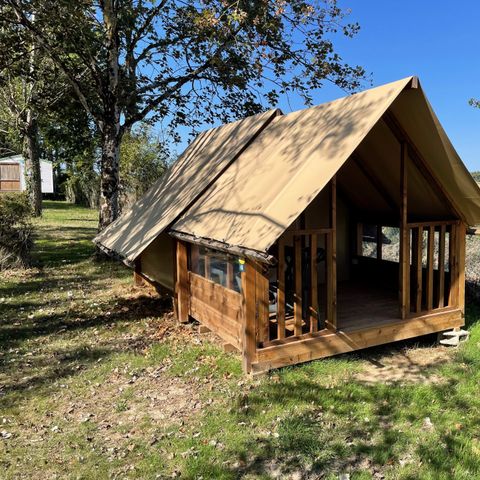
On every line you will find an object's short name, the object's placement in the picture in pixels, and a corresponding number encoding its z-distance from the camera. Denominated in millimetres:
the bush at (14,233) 12312
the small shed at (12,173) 42281
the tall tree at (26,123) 21719
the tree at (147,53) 11508
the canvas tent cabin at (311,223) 5539
